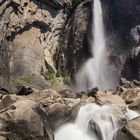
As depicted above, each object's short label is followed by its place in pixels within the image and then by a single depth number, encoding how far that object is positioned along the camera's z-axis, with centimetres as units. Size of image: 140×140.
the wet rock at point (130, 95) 1832
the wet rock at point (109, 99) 1790
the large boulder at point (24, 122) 1373
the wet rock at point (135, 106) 1732
